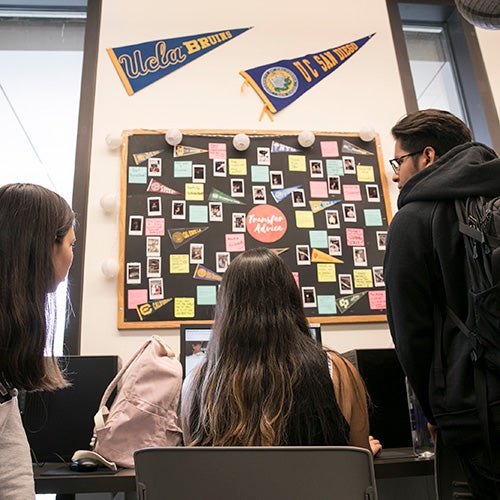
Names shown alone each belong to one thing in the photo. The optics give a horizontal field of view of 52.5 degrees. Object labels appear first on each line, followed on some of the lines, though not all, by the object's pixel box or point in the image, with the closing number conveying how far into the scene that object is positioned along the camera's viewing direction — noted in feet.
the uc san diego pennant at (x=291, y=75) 8.61
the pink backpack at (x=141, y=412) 4.88
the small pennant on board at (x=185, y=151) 7.97
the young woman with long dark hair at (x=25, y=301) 2.93
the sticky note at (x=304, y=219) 7.82
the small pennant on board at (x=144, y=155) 7.84
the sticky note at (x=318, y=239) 7.76
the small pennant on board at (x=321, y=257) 7.69
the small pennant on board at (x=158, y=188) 7.72
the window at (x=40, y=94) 8.48
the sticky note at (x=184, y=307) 7.15
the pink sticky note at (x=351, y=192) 8.08
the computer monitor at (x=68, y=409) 5.55
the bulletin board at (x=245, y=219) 7.29
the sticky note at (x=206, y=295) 7.23
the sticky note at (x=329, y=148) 8.31
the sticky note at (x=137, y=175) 7.73
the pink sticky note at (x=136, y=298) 7.13
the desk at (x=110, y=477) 4.26
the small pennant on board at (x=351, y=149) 8.36
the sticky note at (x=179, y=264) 7.35
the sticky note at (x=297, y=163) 8.13
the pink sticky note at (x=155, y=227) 7.49
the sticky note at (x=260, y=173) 8.00
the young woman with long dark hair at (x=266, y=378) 3.44
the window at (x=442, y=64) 9.18
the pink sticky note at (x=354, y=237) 7.86
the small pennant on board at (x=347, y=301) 7.49
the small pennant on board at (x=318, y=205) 7.94
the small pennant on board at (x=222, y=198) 7.80
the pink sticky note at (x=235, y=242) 7.55
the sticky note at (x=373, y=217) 8.00
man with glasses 3.21
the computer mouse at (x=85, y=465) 4.54
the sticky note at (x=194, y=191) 7.75
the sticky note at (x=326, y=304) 7.45
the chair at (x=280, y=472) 2.53
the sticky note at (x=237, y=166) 8.00
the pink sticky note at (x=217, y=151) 8.04
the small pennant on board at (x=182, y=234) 7.49
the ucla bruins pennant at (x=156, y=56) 8.40
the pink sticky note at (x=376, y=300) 7.55
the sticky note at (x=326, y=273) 7.60
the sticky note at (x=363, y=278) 7.64
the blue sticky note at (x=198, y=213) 7.64
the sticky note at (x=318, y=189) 8.03
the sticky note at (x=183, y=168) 7.86
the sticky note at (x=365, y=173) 8.23
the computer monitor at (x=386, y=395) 5.71
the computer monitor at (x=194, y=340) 5.98
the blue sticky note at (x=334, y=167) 8.21
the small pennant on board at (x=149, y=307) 7.10
